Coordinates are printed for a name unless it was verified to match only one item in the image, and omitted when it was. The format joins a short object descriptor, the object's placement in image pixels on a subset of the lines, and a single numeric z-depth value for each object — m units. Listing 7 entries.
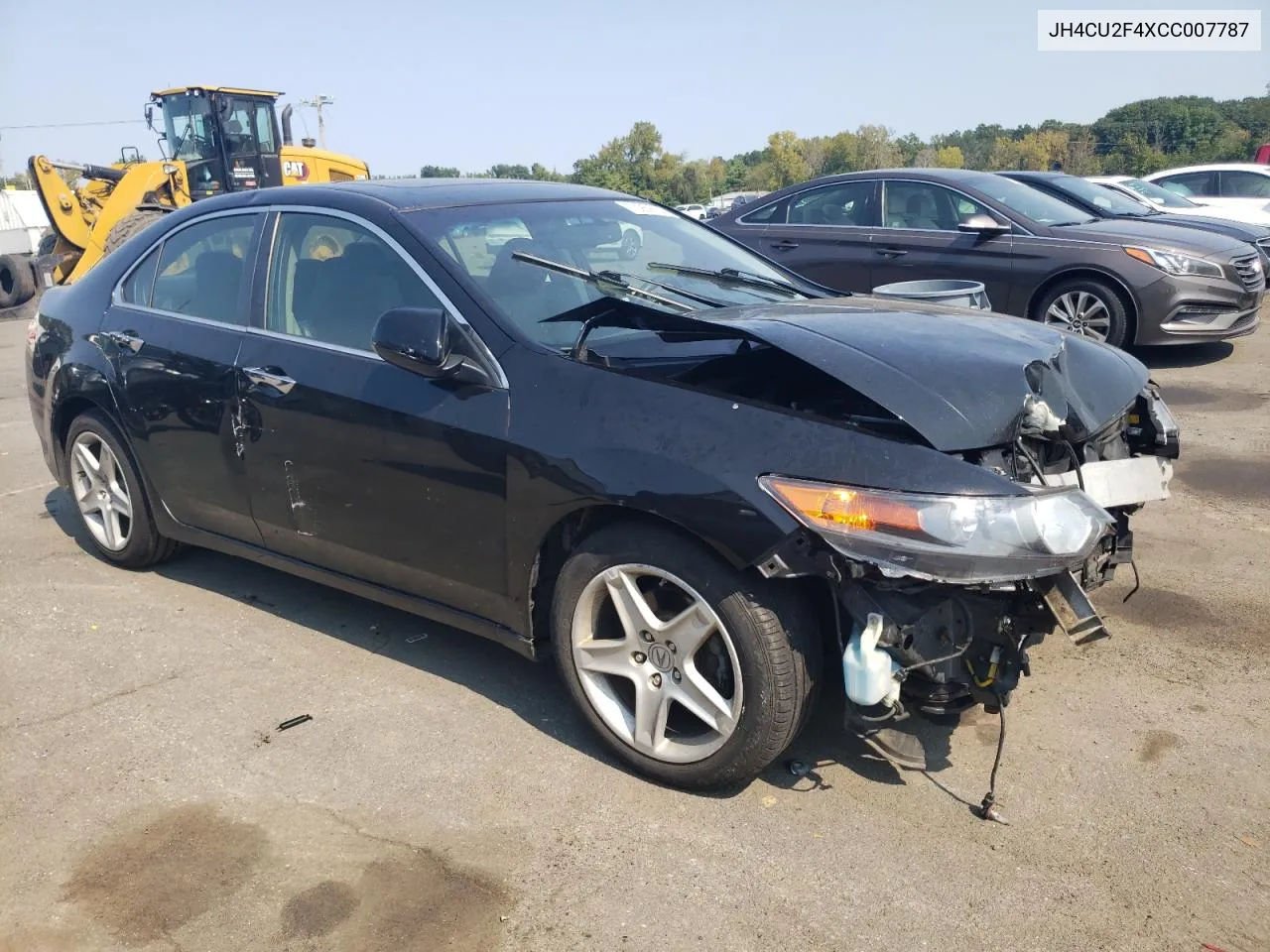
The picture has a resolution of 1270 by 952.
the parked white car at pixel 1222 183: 15.96
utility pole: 61.22
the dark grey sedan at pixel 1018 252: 8.50
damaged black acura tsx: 2.67
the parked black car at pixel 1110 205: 10.00
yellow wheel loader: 14.58
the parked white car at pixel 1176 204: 14.50
